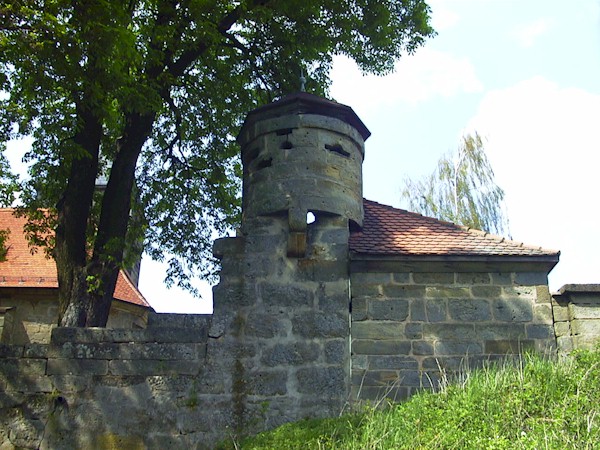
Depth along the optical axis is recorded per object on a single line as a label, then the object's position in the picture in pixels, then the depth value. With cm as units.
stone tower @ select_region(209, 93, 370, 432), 789
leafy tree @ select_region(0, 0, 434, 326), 823
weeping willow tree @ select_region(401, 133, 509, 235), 2284
